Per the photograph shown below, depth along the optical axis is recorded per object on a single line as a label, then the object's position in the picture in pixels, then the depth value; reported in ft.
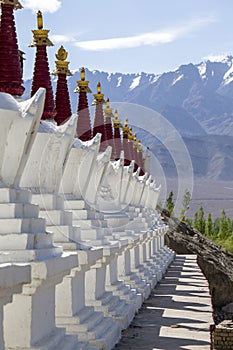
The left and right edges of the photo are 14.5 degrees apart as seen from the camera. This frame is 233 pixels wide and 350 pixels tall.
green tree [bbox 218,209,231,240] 283.92
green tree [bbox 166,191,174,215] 263.00
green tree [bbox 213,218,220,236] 304.56
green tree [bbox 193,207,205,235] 282.15
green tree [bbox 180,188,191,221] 243.81
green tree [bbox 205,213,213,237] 286.87
